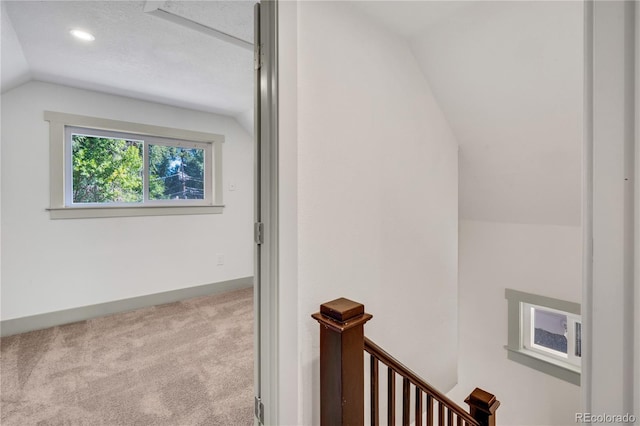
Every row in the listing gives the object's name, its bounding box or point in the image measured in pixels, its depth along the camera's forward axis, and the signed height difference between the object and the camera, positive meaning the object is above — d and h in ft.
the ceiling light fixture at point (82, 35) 6.44 +3.70
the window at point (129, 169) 9.79 +1.48
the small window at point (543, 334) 8.34 -3.66
